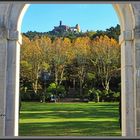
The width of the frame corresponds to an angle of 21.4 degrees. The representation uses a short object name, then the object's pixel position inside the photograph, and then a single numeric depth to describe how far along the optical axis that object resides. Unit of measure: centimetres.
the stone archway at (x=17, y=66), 844
